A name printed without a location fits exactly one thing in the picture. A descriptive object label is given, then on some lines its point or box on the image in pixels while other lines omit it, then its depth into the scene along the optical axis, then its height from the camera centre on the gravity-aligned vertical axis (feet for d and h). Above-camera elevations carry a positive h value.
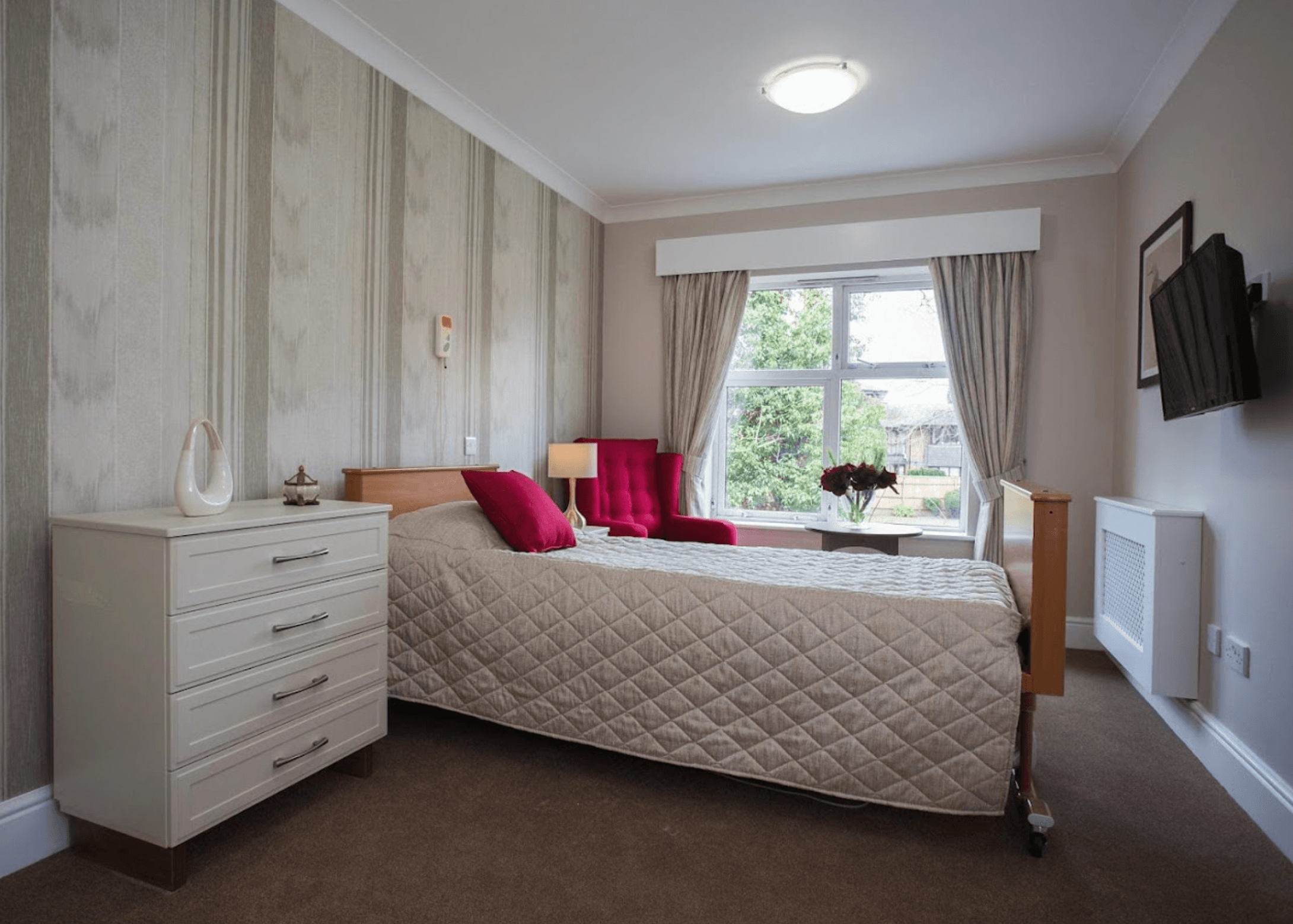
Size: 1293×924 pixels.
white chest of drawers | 5.26 -1.79
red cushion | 8.48 -0.81
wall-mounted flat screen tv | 6.54 +1.24
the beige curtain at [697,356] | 14.97 +1.95
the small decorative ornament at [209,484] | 5.73 -0.36
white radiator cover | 8.34 -1.72
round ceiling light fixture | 9.57 +4.94
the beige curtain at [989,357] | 12.94 +1.77
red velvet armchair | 13.39 -0.92
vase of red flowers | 12.27 -0.53
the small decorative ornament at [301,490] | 6.97 -0.46
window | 14.37 +1.02
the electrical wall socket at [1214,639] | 7.84 -2.00
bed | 6.02 -1.92
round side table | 11.86 -1.40
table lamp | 12.43 -0.24
